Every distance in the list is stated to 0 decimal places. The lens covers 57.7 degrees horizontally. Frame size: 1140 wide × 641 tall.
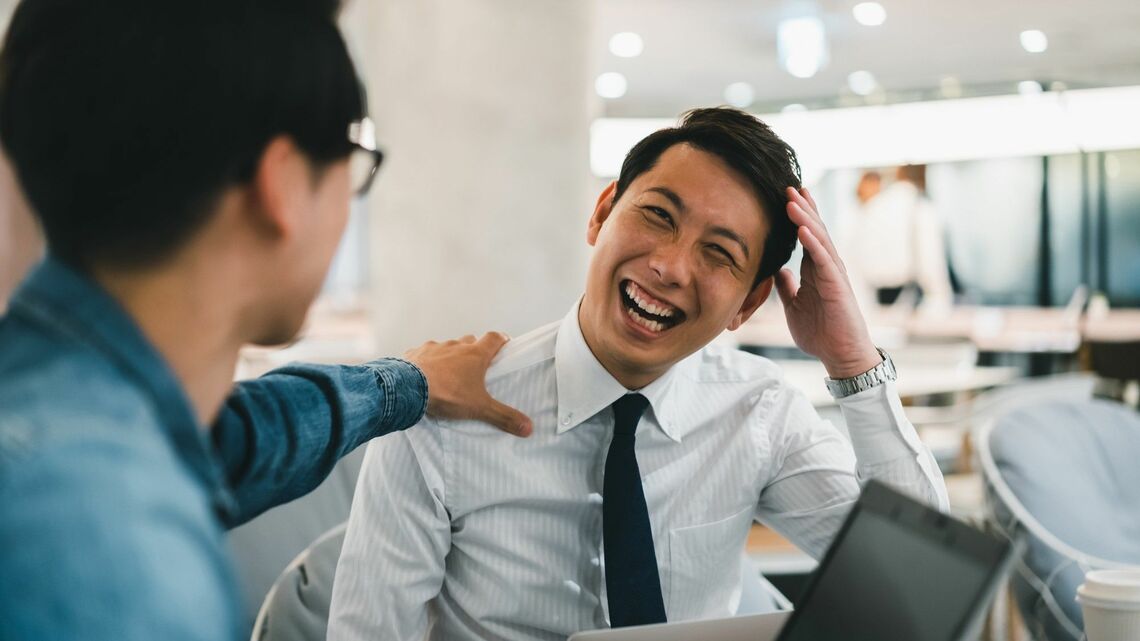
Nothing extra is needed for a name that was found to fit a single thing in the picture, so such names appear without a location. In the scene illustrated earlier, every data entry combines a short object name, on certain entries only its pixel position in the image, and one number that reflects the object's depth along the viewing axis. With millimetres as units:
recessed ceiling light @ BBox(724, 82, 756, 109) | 10352
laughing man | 1360
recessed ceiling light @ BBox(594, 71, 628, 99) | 9977
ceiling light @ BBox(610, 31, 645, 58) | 8305
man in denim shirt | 493
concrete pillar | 3627
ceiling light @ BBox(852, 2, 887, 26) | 7387
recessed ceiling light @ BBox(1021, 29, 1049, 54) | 8383
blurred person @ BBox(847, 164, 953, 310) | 9070
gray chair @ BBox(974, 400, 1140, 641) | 2311
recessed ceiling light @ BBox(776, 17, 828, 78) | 7816
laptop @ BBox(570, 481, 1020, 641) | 744
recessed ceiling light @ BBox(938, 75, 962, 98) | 10059
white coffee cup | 1018
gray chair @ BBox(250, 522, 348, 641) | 1487
